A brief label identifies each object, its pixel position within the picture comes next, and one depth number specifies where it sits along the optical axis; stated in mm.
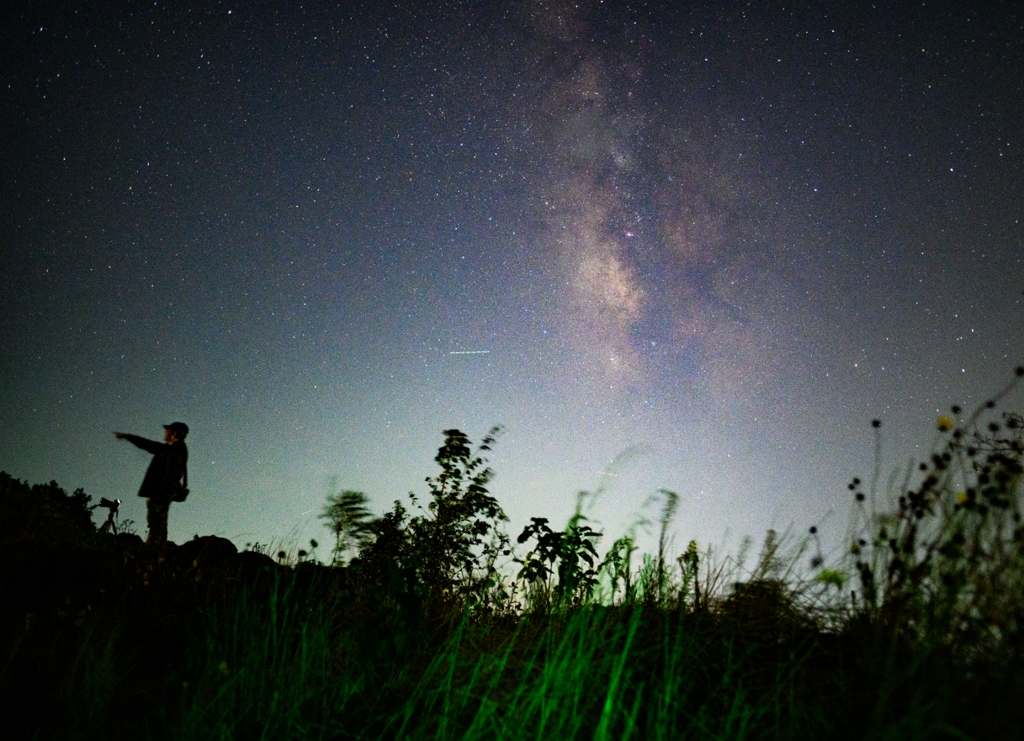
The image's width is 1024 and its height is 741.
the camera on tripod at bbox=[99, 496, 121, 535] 9528
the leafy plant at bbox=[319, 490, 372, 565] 4176
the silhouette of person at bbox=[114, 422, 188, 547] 8359
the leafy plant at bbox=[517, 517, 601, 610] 4180
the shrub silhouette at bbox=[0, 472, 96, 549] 7173
